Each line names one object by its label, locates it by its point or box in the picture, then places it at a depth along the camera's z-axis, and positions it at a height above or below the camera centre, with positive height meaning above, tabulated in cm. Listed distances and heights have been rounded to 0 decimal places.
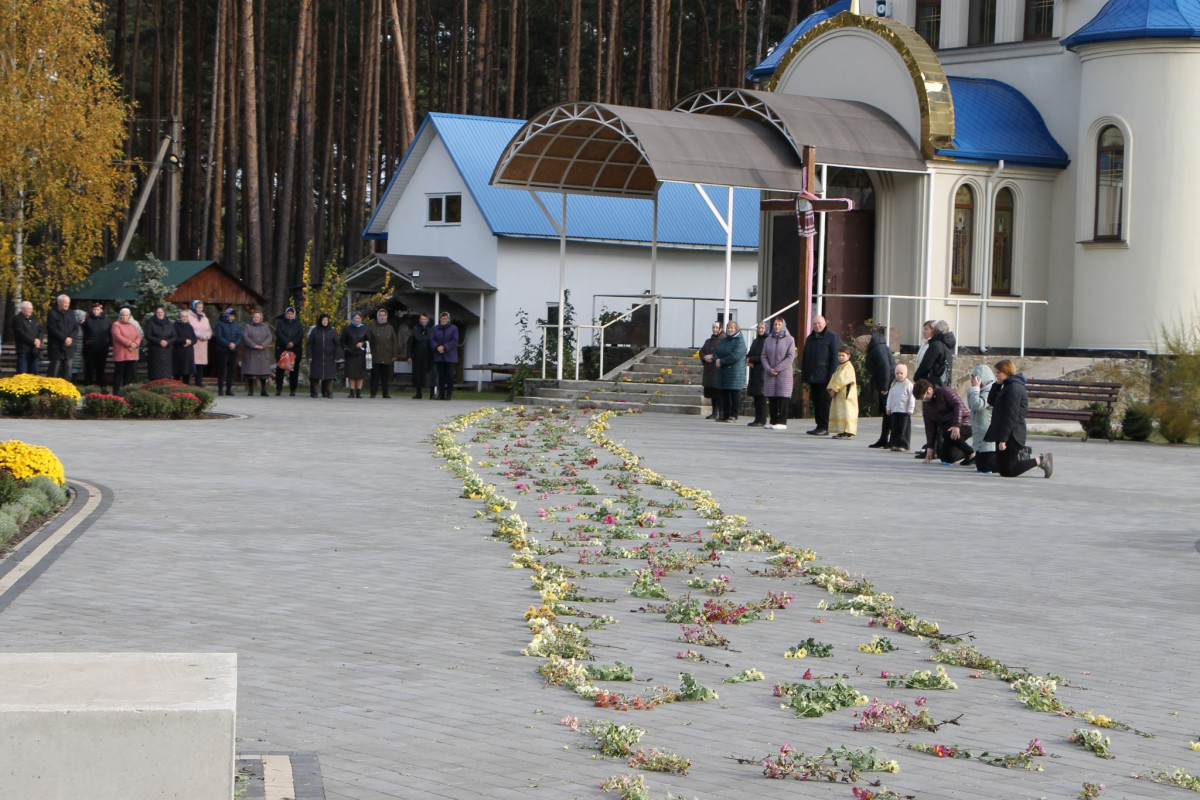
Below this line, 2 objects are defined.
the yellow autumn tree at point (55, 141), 3719 +463
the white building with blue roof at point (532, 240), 4081 +292
